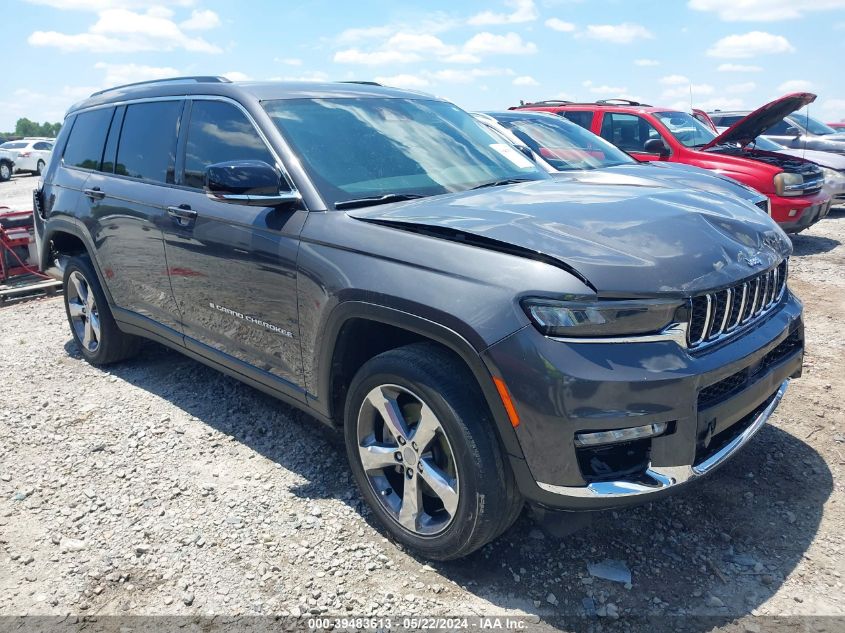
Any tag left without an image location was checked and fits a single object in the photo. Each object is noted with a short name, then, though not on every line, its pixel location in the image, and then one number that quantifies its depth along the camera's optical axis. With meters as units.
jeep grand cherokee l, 2.25
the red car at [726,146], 7.91
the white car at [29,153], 26.58
